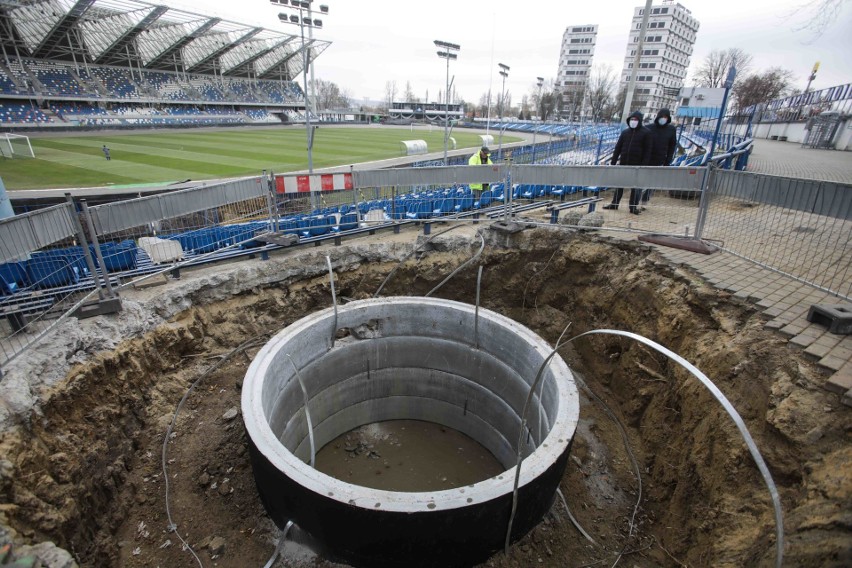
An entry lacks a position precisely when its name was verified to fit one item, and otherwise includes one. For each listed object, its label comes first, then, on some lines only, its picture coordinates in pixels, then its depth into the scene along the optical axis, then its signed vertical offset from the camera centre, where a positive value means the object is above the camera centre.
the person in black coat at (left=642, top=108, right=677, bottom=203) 8.58 -0.47
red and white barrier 8.20 -1.41
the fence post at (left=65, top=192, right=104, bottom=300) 5.25 -1.61
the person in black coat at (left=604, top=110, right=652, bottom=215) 8.61 -0.62
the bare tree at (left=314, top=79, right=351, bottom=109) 101.44 +3.02
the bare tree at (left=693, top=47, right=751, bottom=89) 43.83 +4.61
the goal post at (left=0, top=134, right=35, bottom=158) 22.69 -2.25
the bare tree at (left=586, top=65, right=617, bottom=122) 53.94 +2.12
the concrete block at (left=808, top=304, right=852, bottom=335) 4.13 -1.88
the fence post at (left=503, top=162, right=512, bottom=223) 8.64 -1.76
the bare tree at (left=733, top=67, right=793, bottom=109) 38.81 +2.49
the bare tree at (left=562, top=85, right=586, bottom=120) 55.75 +1.79
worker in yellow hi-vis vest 11.72 -1.22
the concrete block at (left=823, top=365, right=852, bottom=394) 3.48 -2.08
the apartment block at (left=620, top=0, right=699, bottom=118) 72.19 +10.73
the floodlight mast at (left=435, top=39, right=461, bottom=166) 16.84 +2.40
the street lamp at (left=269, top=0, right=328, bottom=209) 12.17 +3.12
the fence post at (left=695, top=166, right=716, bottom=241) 6.55 -1.21
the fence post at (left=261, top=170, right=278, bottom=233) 7.91 -1.57
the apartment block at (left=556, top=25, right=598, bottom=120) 86.12 +11.77
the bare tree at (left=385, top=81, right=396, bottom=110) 121.29 +4.09
